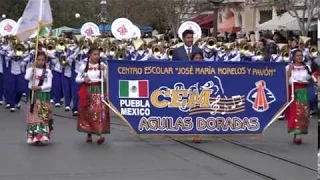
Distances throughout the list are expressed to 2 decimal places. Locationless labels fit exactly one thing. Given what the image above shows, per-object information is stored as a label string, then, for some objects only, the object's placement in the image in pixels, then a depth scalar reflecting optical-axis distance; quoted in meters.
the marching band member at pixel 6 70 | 17.39
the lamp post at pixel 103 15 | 45.28
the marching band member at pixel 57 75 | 17.39
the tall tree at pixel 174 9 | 49.41
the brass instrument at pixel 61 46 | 17.59
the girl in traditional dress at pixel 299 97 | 11.20
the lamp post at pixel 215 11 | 17.55
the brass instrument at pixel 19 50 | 17.20
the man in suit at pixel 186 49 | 11.72
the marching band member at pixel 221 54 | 17.08
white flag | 12.24
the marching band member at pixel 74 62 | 16.69
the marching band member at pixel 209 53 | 17.27
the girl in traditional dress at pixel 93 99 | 11.08
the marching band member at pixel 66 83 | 17.34
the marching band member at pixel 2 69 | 17.66
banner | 11.03
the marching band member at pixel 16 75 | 17.23
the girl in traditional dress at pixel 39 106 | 10.83
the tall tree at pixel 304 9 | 31.07
